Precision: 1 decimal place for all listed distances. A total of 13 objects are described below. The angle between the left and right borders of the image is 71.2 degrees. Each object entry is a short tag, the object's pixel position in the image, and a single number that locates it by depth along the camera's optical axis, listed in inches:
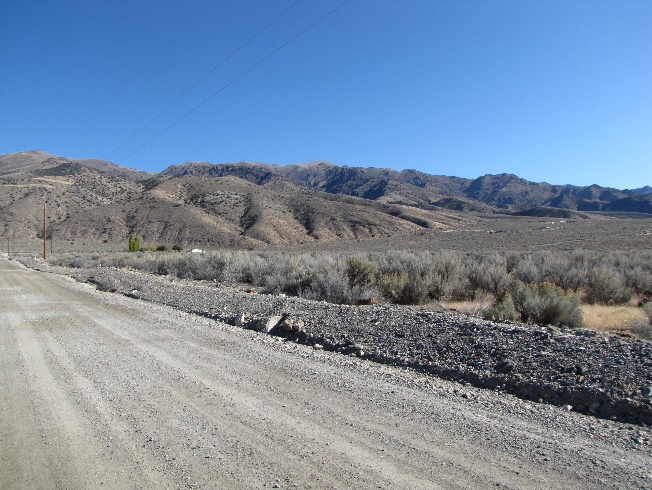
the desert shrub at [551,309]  496.4
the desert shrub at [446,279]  714.8
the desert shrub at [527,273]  817.5
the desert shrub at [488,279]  749.5
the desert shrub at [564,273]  759.1
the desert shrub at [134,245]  2534.0
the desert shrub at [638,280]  754.2
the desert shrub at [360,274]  759.7
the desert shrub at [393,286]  699.4
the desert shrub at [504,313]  502.3
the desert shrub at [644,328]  412.8
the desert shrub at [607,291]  681.0
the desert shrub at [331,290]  682.8
